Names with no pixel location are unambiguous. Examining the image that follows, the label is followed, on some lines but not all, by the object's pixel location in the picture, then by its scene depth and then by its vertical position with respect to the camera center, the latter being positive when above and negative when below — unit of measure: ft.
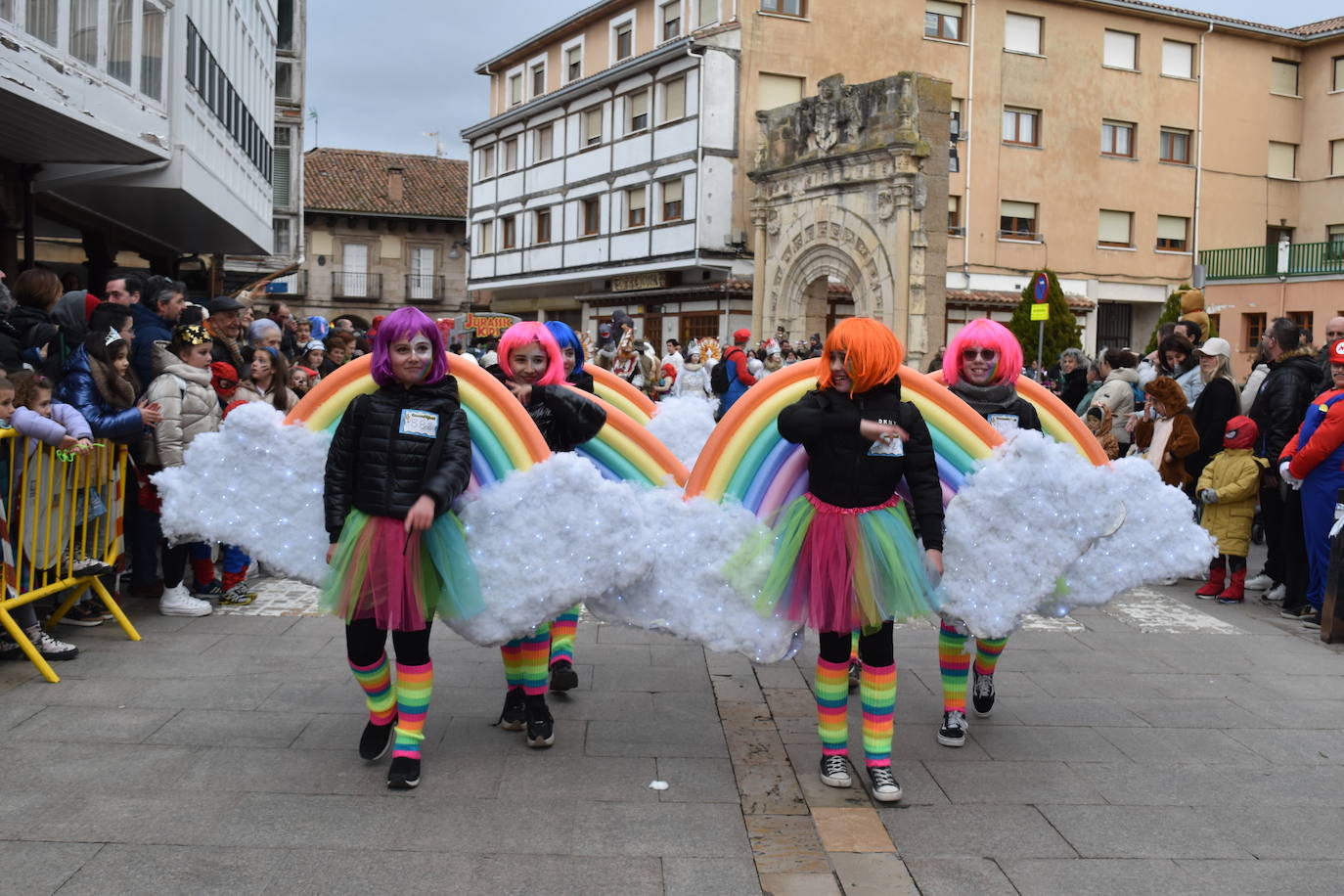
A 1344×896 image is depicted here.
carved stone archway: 90.27 +16.23
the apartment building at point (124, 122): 32.35 +8.13
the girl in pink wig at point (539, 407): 18.51 -0.14
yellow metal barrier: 21.44 -2.52
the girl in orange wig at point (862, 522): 15.76 -1.51
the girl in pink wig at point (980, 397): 18.70 +0.20
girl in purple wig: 15.89 -1.58
